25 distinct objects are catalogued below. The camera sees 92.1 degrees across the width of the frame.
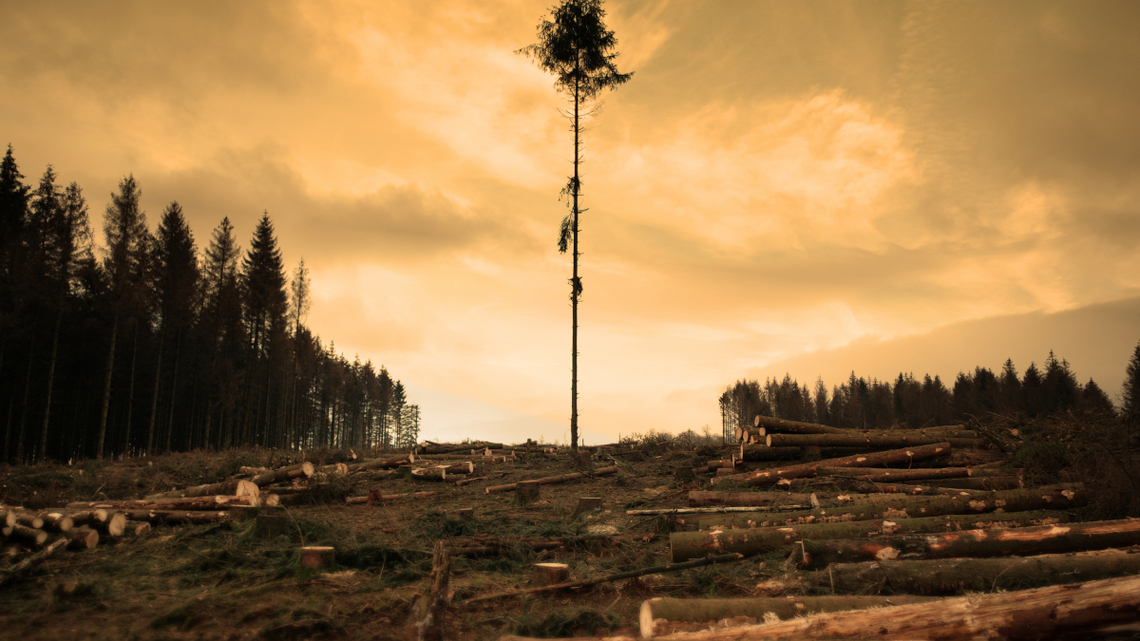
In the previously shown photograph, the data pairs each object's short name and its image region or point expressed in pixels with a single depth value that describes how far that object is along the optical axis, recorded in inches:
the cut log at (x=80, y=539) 310.3
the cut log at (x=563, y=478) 547.8
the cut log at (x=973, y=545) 225.6
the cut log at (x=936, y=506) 307.9
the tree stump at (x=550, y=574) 241.1
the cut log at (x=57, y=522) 313.3
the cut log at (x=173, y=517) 366.3
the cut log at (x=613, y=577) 217.9
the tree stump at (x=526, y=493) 469.4
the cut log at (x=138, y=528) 340.5
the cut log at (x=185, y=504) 398.0
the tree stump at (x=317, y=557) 261.6
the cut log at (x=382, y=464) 653.9
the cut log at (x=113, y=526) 330.2
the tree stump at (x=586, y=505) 413.7
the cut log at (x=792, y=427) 501.4
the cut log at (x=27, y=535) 294.4
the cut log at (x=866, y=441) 506.6
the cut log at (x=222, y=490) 433.1
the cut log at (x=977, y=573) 198.4
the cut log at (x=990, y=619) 144.6
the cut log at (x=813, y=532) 265.7
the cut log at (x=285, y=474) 526.3
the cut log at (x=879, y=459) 463.5
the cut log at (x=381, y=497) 491.2
